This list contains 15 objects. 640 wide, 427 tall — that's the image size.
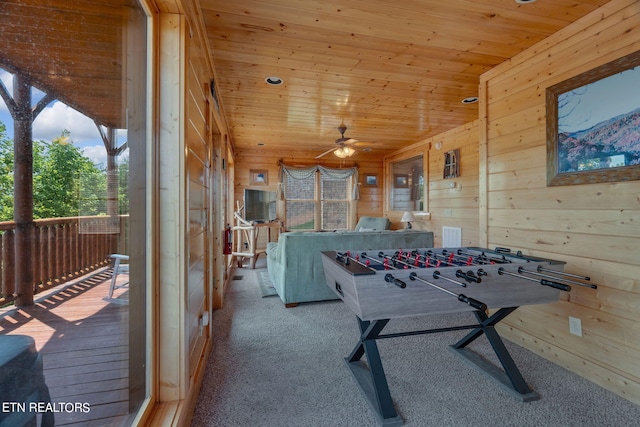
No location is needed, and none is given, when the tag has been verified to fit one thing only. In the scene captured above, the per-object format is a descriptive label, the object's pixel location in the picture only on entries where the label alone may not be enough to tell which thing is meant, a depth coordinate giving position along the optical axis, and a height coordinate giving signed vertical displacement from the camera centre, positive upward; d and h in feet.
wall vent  15.70 -1.40
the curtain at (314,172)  21.77 +3.11
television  18.44 +0.55
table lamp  19.07 -0.39
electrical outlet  6.61 -2.69
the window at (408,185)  19.81 +2.03
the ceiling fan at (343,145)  14.66 +3.51
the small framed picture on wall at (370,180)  23.44 +2.68
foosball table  5.00 -1.49
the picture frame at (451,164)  15.81 +2.70
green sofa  10.46 -1.60
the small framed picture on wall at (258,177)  21.50 +2.76
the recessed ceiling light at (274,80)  9.73 +4.61
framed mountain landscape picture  5.69 +1.89
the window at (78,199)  2.03 +0.15
